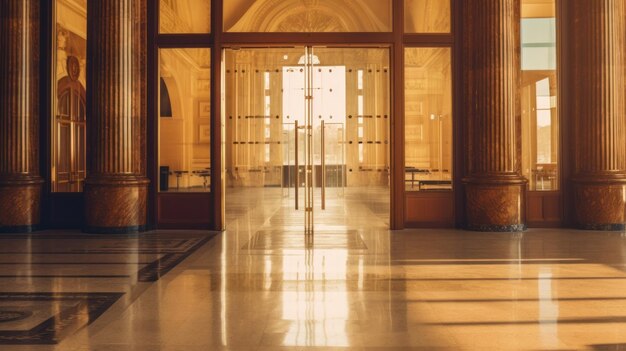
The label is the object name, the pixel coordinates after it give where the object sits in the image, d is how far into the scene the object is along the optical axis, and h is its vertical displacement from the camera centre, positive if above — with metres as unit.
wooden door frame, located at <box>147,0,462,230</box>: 9.99 +1.75
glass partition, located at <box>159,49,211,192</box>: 10.05 +0.80
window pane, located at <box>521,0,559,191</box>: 10.16 +1.24
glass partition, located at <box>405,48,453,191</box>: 10.15 +0.83
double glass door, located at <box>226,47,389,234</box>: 11.29 +1.11
